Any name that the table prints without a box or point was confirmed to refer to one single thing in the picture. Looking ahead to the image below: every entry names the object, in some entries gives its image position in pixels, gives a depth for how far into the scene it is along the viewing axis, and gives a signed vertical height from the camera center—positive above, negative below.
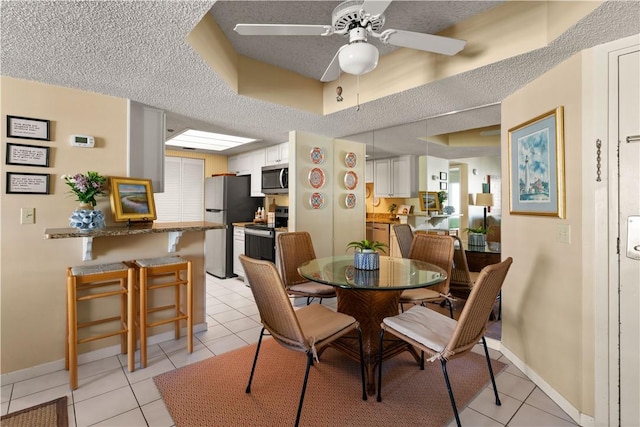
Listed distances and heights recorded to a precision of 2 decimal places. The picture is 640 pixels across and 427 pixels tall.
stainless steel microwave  4.35 +0.52
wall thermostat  2.40 +0.58
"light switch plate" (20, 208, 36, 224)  2.21 -0.02
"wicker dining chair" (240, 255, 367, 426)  1.61 -0.65
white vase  2.21 -0.04
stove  4.32 -0.36
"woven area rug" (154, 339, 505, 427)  1.77 -1.19
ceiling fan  1.55 +0.97
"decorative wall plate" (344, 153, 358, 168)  4.24 +0.76
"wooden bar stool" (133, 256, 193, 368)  2.35 -0.62
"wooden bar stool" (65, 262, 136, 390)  2.07 -0.64
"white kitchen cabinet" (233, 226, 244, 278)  4.91 -0.54
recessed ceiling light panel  4.17 +1.11
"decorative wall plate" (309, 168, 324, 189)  3.85 +0.47
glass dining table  1.99 -0.61
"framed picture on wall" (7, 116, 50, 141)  2.16 +0.62
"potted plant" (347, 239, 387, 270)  2.28 -0.33
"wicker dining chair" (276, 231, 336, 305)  2.65 -0.47
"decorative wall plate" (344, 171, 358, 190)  4.24 +0.48
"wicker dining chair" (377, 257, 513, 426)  1.58 -0.69
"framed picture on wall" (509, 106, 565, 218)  1.93 +0.34
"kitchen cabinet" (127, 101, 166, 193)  2.70 +0.64
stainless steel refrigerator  5.09 +0.04
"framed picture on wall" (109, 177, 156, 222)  2.51 +0.12
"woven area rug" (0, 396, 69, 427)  1.72 -1.20
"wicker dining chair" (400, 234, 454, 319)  2.50 -0.42
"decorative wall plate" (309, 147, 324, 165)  3.87 +0.76
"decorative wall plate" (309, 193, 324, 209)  3.85 +0.17
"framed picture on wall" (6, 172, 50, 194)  2.18 +0.22
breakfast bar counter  2.07 -0.13
